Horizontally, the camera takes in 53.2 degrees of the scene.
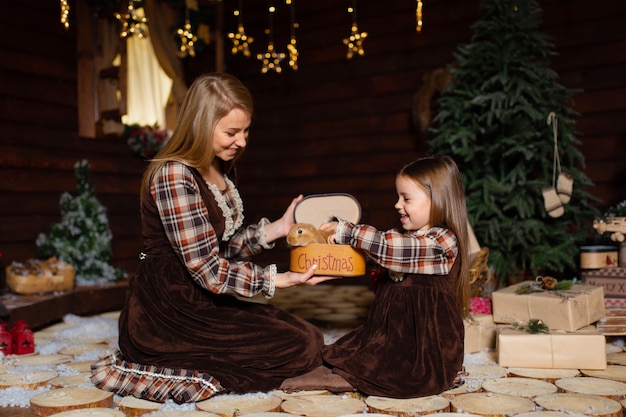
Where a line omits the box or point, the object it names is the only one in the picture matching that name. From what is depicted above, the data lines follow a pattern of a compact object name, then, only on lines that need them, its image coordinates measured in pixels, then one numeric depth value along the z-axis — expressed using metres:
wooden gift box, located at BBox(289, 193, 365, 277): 2.33
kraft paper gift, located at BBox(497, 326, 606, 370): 2.58
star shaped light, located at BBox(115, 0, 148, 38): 5.15
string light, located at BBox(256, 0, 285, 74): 5.49
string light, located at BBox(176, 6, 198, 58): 5.70
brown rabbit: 2.39
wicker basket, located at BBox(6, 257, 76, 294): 4.07
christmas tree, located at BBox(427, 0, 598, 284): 3.72
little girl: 2.29
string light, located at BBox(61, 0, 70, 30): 3.30
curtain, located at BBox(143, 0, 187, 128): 5.79
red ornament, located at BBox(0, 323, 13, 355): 2.99
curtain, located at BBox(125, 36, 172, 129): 5.80
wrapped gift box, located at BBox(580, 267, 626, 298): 3.21
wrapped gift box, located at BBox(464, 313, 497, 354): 2.92
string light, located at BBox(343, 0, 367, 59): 5.11
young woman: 2.24
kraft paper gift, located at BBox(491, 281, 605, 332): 2.73
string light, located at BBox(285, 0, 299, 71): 6.14
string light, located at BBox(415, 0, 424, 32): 3.77
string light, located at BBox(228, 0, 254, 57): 5.48
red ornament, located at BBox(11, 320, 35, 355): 3.03
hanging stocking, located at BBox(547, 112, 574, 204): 3.67
